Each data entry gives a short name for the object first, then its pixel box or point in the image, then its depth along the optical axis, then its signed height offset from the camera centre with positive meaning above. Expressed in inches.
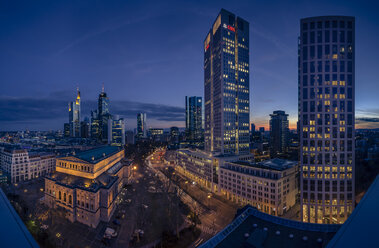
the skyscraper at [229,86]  3604.8 +903.7
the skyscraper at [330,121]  1907.0 +50.7
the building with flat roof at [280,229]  421.4 -572.0
